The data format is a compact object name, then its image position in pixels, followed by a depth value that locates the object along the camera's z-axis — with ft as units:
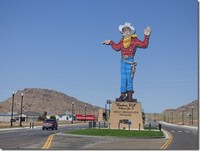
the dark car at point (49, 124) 132.97
